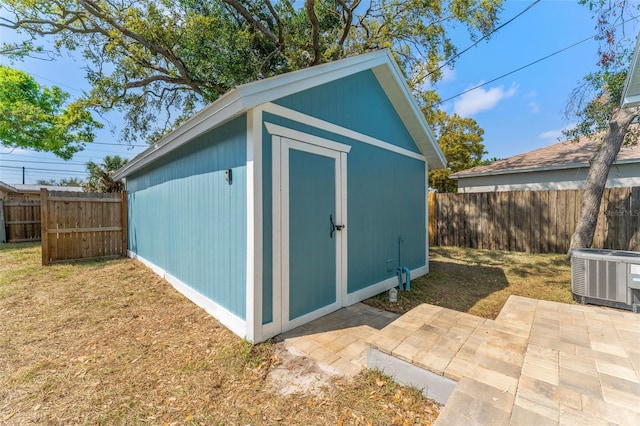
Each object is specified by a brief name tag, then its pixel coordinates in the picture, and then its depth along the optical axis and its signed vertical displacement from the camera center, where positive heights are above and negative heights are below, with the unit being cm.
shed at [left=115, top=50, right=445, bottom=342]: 295 +19
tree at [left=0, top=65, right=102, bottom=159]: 1234 +419
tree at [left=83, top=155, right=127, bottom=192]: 1103 +119
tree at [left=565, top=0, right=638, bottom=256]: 609 +229
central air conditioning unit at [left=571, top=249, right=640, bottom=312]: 366 -102
